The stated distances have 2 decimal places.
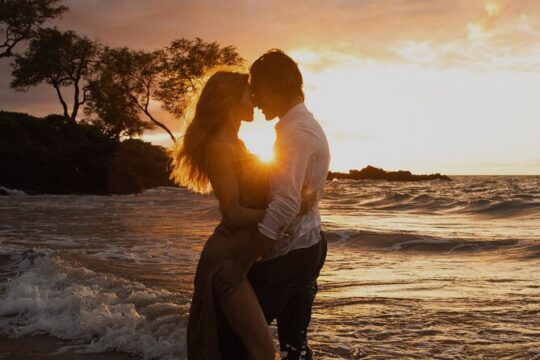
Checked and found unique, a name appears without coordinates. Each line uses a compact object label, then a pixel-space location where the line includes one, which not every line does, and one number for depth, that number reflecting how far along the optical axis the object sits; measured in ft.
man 9.89
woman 10.41
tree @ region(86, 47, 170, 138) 146.72
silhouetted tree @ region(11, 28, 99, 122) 136.05
